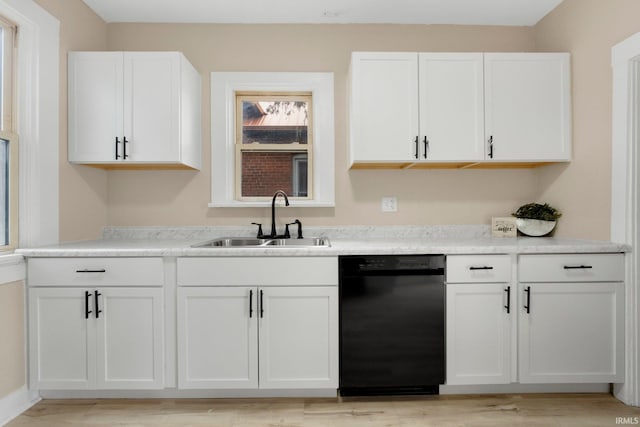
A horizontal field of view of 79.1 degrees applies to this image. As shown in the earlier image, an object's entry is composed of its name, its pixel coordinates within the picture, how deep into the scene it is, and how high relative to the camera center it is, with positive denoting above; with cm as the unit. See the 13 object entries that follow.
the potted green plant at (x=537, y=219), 268 -7
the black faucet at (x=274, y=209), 276 +0
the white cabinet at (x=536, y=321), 220 -63
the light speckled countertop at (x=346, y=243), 215 -21
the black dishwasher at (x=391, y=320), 217 -62
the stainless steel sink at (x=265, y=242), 276 -23
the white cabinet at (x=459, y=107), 250 +66
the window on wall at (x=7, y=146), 211 +35
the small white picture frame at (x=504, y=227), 279 -13
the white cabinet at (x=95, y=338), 213 -71
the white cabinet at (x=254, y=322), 215 -63
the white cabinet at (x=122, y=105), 247 +67
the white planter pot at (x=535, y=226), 269 -12
